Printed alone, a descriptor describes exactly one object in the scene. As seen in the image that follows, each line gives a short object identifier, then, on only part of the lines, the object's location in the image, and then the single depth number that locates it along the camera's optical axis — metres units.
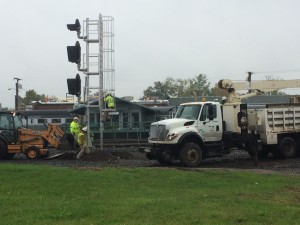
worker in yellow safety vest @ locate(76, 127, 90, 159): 20.73
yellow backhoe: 21.70
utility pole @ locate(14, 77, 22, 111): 77.95
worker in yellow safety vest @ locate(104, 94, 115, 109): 21.38
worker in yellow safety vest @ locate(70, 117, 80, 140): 23.16
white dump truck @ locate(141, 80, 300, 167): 18.22
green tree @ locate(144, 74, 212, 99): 121.85
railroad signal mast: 21.12
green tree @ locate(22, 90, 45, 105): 115.72
